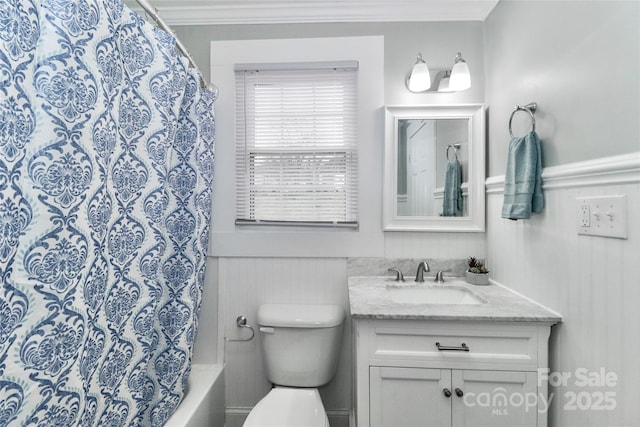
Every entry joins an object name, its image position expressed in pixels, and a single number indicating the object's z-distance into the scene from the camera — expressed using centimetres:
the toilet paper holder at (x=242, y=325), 184
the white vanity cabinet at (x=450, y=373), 122
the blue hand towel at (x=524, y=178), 129
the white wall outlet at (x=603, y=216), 93
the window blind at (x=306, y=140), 186
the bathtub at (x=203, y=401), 141
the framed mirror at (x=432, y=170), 179
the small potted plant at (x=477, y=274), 168
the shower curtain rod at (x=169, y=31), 119
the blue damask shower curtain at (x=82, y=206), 71
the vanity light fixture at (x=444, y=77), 170
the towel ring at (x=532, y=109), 133
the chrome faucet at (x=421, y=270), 172
